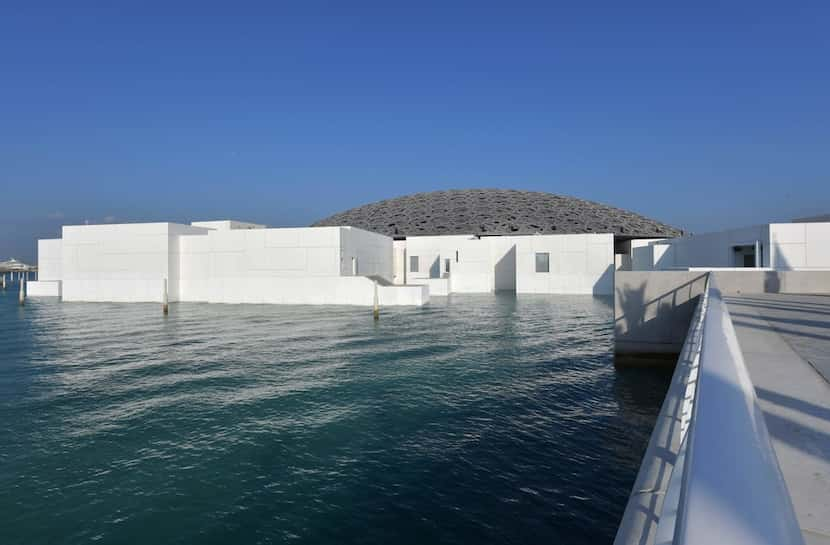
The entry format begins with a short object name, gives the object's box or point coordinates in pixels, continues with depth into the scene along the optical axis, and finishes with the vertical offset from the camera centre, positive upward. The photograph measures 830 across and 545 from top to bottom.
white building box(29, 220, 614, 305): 35.28 +0.96
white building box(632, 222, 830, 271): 25.09 +1.64
